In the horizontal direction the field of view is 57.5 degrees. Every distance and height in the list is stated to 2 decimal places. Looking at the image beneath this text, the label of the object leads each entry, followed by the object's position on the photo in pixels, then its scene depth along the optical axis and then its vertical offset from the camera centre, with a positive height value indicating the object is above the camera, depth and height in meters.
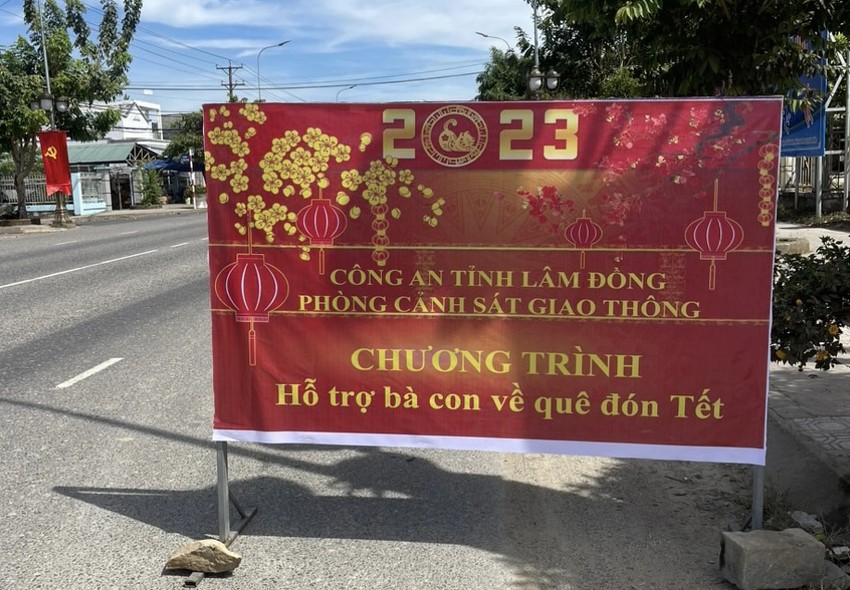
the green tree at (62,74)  26.97 +4.72
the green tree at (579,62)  21.17 +4.67
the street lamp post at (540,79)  24.66 +3.67
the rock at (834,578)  3.13 -1.57
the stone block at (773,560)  3.08 -1.46
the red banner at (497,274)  3.22 -0.35
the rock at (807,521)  3.62 -1.56
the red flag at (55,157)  27.48 +1.40
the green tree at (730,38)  4.66 +0.98
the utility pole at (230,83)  61.62 +8.89
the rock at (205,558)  3.35 -1.56
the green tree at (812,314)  3.65 -0.58
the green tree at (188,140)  57.69 +4.11
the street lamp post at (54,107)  26.17 +3.07
